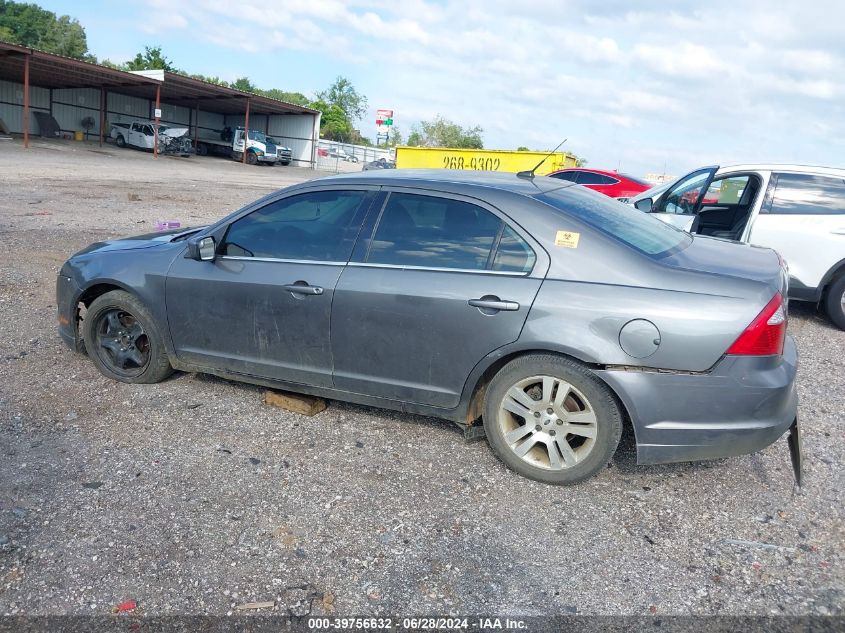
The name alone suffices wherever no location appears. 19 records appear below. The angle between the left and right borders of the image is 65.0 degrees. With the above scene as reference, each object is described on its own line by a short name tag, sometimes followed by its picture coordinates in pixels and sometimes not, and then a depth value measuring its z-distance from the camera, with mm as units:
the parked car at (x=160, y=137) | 39188
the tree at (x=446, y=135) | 72062
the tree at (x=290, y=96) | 91000
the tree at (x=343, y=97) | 99750
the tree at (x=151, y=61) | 68000
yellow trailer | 20572
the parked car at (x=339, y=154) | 50541
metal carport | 33094
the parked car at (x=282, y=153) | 42938
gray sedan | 3189
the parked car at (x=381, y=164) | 39925
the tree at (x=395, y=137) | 93000
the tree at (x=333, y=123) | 77375
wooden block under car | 4297
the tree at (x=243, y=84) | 76875
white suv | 6852
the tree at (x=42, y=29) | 73188
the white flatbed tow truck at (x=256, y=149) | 41562
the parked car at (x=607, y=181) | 16609
